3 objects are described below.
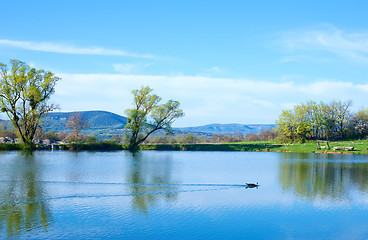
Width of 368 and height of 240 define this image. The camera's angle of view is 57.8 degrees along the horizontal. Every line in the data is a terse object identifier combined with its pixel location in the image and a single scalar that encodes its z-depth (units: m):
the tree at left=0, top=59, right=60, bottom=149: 50.19
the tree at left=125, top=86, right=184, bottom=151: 60.62
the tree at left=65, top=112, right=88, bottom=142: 68.06
